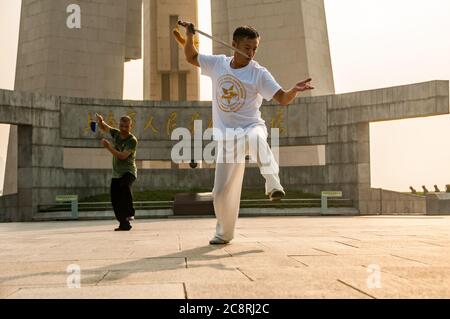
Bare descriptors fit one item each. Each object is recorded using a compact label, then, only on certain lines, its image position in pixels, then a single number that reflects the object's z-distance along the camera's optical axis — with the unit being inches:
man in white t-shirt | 230.7
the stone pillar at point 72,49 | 1215.6
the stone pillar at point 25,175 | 881.5
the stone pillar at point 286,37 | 1206.3
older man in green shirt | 376.2
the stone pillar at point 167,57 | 1535.4
